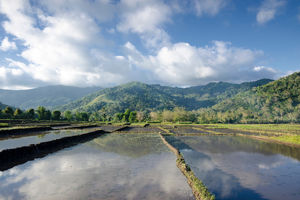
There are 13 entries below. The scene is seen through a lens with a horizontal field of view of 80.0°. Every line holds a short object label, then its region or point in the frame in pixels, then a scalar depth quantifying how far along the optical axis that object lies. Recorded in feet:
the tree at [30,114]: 302.25
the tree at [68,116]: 419.95
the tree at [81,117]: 439.63
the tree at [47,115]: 337.72
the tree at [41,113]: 326.65
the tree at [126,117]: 471.21
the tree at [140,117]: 483.27
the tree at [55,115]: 353.94
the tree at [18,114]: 275.67
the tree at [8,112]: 261.73
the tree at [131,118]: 449.89
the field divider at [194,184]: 37.83
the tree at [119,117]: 499.92
